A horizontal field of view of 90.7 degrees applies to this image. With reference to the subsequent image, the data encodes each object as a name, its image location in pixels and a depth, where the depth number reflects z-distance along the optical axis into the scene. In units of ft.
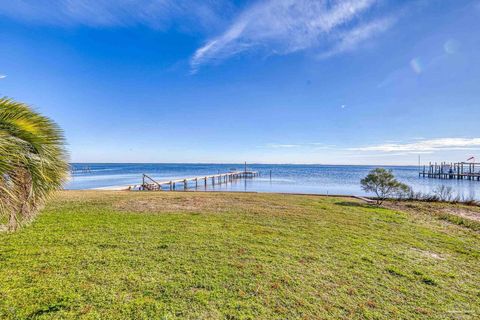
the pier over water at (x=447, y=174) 155.98
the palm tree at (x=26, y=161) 7.76
